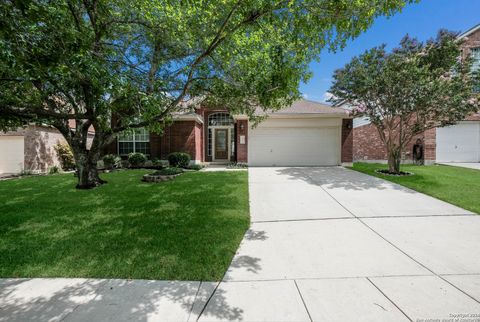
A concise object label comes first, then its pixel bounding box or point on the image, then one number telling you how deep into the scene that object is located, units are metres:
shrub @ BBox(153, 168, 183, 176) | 10.03
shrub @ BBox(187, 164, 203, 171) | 13.43
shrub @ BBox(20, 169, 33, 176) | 12.42
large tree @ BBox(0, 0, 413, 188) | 3.32
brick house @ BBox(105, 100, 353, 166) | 13.28
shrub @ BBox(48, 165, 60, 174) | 13.19
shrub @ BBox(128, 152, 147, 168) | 13.80
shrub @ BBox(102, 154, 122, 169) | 13.52
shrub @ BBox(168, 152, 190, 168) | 13.44
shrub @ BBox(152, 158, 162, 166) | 13.85
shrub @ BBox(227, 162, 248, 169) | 13.44
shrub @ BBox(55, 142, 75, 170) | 14.18
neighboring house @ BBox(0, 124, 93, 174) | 12.80
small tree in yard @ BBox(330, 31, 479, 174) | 8.96
